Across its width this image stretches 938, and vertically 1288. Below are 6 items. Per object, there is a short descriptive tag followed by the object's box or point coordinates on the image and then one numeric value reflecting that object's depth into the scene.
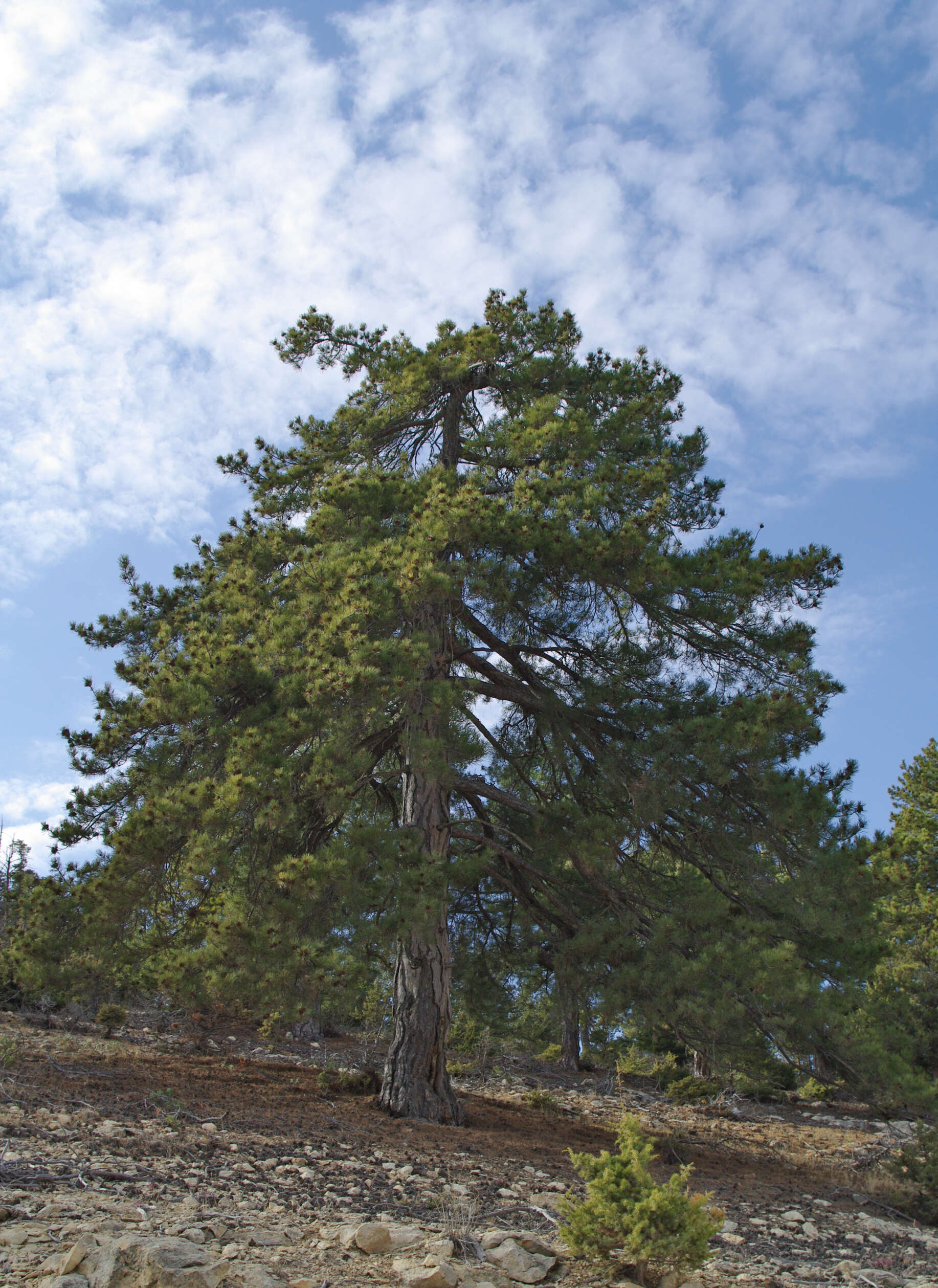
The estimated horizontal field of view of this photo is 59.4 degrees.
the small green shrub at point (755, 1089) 12.81
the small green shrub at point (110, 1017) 9.77
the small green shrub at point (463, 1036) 12.48
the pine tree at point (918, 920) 12.90
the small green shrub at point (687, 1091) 12.10
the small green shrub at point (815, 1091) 14.08
